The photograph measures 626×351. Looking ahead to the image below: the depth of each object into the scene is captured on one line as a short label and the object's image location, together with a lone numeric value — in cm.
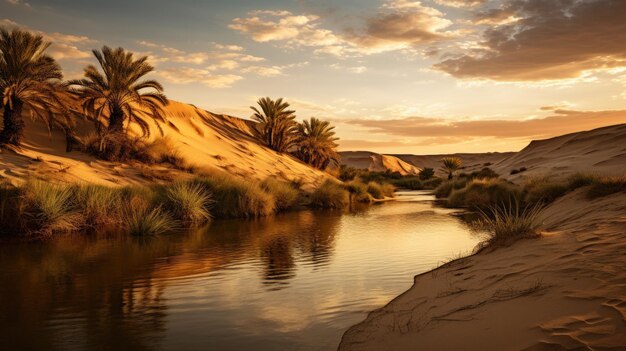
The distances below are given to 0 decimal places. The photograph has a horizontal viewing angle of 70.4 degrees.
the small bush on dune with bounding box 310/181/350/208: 2321
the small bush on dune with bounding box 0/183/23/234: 1138
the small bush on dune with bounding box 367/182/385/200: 2969
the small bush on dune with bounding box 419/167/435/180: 5908
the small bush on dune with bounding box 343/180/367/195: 2806
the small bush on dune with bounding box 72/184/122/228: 1288
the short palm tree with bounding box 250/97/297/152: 3688
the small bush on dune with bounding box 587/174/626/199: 1020
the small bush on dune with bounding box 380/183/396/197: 3118
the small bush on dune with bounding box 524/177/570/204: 1478
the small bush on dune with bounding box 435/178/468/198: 2966
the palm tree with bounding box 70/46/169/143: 2152
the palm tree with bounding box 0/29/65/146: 1814
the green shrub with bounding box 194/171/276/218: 1756
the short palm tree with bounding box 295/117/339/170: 4112
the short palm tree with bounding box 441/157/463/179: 5071
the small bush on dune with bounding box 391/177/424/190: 4958
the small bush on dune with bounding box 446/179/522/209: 2022
